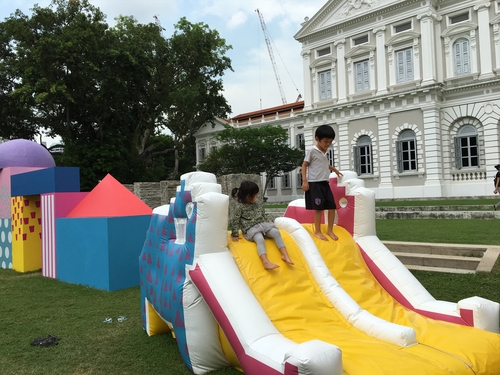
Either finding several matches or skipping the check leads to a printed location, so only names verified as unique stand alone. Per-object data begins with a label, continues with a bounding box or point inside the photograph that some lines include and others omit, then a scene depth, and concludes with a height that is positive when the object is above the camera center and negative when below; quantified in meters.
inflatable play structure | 2.75 -0.90
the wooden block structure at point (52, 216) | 8.20 -0.23
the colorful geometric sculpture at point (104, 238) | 6.83 -0.61
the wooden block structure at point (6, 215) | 9.66 -0.21
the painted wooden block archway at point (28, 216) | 8.66 -0.23
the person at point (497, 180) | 13.98 +0.22
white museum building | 20.97 +5.43
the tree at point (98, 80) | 19.59 +6.23
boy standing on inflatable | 4.34 +0.14
